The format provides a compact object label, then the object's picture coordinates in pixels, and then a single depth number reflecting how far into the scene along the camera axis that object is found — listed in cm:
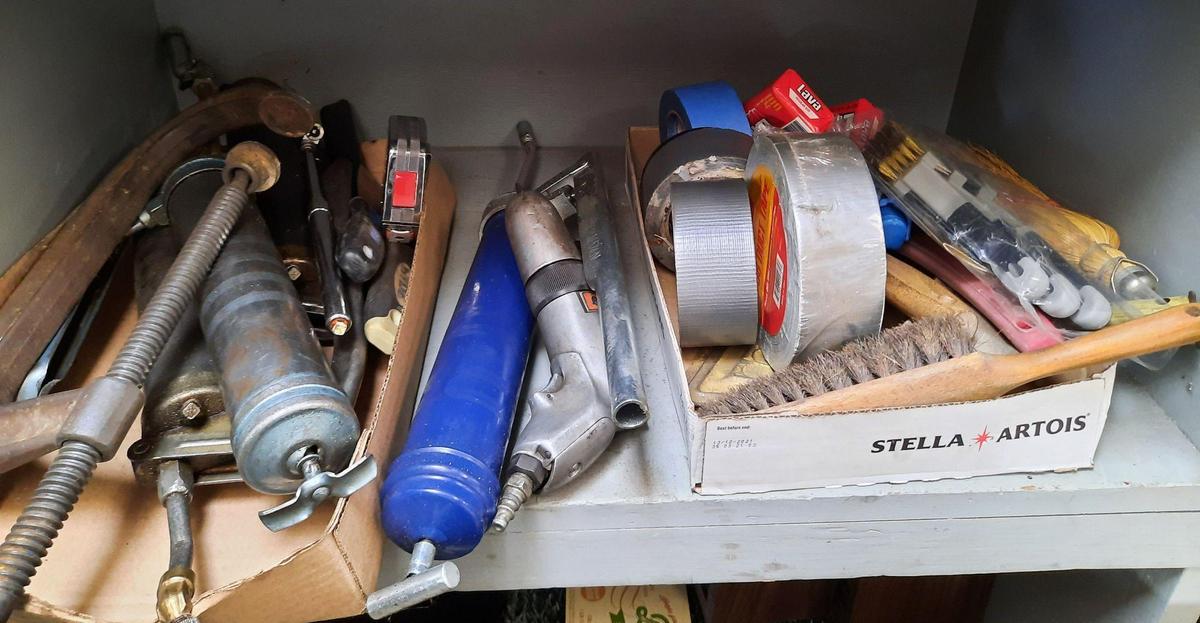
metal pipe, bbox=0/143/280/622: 36
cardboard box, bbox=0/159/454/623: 40
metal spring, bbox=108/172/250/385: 43
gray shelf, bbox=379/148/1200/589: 48
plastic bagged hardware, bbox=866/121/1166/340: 54
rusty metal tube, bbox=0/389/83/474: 45
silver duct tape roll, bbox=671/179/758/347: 54
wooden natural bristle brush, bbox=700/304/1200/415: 45
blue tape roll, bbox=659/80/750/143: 68
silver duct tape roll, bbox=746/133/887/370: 50
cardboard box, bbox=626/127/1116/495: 45
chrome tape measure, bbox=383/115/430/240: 65
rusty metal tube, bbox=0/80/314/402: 52
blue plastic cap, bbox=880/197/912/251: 63
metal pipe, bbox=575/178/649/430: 49
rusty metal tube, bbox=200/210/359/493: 42
